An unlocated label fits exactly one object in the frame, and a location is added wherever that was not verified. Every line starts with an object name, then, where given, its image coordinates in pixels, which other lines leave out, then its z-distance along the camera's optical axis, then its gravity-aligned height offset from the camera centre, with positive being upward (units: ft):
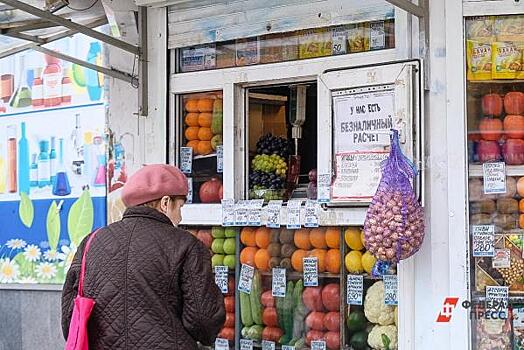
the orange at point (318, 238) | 16.92 -0.90
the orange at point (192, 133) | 18.79 +1.07
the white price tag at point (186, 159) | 18.83 +0.56
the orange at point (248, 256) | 17.79 -1.27
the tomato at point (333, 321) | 16.71 -2.33
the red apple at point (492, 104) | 15.53 +1.30
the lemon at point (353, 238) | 16.48 -0.89
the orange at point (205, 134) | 18.66 +1.03
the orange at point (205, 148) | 18.67 +0.77
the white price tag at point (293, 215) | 17.02 -0.50
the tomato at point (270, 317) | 17.52 -2.36
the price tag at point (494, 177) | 15.34 +0.12
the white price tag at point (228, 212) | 17.84 -0.46
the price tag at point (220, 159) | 18.34 +0.54
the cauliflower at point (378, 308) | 16.14 -2.05
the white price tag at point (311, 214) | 16.75 -0.48
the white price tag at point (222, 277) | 18.21 -1.69
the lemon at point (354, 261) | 16.46 -1.28
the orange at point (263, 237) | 17.60 -0.91
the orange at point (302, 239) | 17.13 -0.93
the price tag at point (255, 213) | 17.52 -0.47
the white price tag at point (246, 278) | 17.81 -1.68
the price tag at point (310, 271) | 16.96 -1.49
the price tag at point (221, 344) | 18.16 -2.95
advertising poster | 23.36 +0.73
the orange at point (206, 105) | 18.58 +1.59
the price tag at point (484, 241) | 15.33 -0.89
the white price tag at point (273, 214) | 17.29 -0.49
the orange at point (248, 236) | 17.81 -0.91
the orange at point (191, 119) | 18.75 +1.33
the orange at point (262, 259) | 17.60 -1.32
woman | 12.00 -1.23
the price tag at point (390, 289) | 15.97 -1.72
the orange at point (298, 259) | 17.15 -1.29
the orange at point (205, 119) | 18.63 +1.32
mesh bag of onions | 14.64 -0.51
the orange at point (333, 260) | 16.74 -1.28
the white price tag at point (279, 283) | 17.38 -1.73
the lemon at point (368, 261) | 16.29 -1.27
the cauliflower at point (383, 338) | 16.07 -2.53
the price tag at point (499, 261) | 15.37 -1.21
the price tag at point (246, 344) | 17.75 -2.89
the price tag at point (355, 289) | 16.46 -1.76
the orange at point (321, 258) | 16.90 -1.25
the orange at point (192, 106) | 18.70 +1.59
